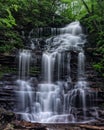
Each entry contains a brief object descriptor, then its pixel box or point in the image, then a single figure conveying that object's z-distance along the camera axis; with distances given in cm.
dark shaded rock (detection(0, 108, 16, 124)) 948
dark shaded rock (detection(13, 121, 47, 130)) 886
